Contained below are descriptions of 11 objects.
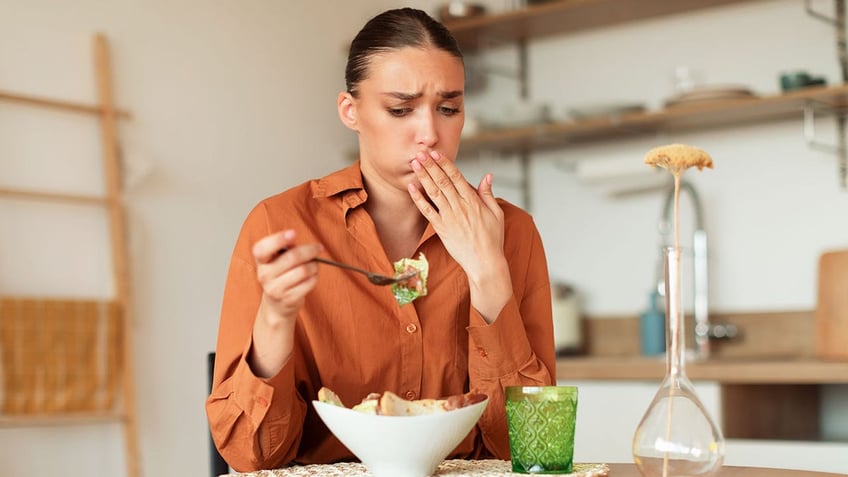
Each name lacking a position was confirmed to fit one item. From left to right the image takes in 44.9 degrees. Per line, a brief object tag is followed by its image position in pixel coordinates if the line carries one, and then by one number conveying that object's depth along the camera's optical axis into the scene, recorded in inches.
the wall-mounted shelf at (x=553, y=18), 132.9
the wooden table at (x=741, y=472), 47.9
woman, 52.1
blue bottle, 127.0
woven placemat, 45.9
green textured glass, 44.6
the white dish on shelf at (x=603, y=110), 129.7
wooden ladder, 106.6
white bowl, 41.9
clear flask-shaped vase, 40.8
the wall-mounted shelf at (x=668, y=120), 117.0
